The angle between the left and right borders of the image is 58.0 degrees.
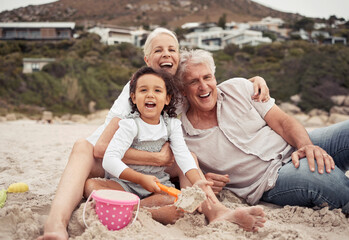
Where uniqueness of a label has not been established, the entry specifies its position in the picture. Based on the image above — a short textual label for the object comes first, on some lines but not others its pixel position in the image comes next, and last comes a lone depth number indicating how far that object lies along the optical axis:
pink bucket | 1.86
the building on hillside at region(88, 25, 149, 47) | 40.09
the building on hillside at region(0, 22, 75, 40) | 36.97
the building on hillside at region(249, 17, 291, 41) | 43.39
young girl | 2.31
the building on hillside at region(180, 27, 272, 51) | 39.07
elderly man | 2.61
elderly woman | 1.98
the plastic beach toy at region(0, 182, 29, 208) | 2.95
